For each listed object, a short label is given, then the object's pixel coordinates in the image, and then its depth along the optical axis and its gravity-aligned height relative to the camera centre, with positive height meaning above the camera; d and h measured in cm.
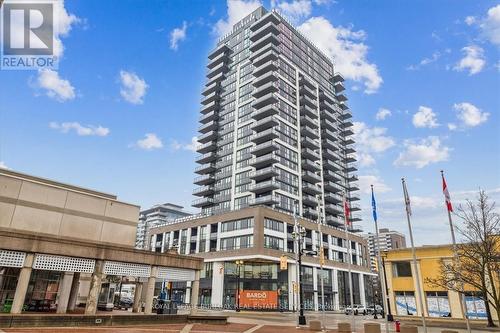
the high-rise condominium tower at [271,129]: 8562 +4363
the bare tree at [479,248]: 2361 +390
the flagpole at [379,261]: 2465 +297
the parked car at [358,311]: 6564 -135
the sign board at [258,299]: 6203 +18
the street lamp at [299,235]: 2942 +572
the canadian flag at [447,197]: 2346 +685
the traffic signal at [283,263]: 4119 +417
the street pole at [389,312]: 3554 -81
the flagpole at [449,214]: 2201 +547
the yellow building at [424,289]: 3344 +150
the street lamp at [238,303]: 5712 -53
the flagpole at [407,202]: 2358 +648
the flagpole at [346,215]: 2893 +681
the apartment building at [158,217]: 19240 +4133
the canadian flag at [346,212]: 2898 +709
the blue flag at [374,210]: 2618 +646
